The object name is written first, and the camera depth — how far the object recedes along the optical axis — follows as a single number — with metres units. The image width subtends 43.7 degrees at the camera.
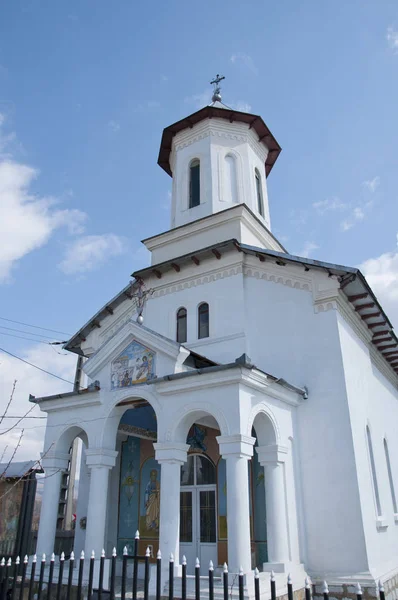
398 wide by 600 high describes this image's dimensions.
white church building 10.17
